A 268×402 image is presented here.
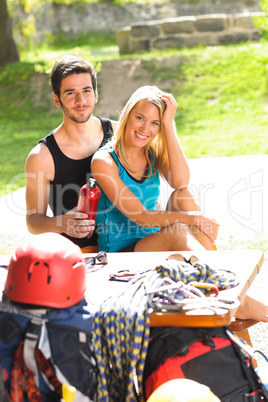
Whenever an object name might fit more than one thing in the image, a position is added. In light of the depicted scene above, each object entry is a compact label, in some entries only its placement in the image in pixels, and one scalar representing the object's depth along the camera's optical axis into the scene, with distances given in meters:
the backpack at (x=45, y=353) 2.15
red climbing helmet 2.17
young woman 3.31
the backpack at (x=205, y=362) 2.32
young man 3.49
